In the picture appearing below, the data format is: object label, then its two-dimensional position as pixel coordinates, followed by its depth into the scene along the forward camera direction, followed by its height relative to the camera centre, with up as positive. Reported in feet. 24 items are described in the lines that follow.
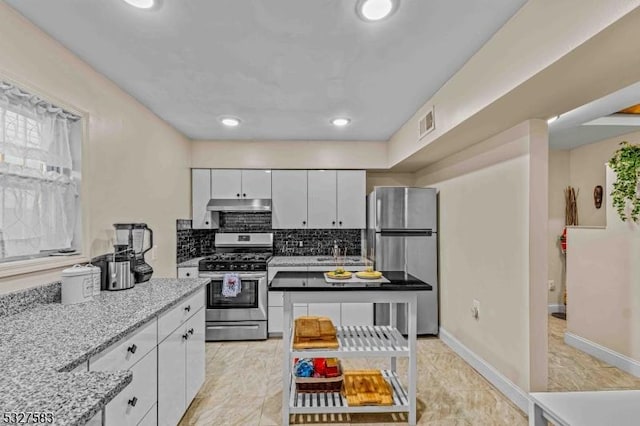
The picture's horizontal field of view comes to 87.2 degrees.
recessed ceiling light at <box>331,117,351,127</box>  11.32 +3.34
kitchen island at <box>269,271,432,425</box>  7.38 -2.93
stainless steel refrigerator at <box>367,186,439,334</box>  12.99 -0.83
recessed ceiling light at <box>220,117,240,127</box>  11.30 +3.33
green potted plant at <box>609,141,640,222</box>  9.72 +1.12
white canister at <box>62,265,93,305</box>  6.24 -1.27
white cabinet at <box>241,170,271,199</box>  14.35 +1.47
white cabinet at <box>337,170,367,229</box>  14.61 +0.49
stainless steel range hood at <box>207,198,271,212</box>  14.10 +0.55
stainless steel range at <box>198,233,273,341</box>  12.72 -3.20
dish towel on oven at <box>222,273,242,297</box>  12.49 -2.53
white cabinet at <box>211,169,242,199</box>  14.26 +1.45
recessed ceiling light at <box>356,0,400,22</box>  5.33 +3.43
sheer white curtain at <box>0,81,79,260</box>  5.60 +0.76
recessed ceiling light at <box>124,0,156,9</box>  5.33 +3.44
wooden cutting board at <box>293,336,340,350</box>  7.48 -2.80
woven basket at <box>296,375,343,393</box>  7.92 -3.97
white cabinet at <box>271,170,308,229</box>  14.44 +0.83
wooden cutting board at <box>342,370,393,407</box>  7.57 -4.06
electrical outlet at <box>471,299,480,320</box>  10.13 -2.78
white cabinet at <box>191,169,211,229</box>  14.12 +0.89
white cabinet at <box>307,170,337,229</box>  14.55 +0.88
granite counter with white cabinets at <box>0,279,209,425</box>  3.00 -1.61
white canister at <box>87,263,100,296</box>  6.63 -1.19
